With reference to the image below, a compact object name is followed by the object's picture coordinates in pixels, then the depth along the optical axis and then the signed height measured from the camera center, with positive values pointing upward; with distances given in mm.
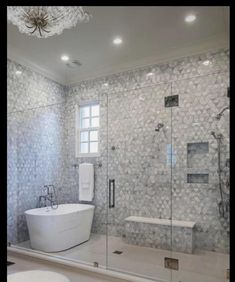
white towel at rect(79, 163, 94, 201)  4602 -635
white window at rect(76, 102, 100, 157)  4836 +389
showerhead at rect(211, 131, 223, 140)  3570 +201
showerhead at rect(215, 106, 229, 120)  3572 +505
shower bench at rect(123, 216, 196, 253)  3543 -1298
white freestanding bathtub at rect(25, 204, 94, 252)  3607 -1233
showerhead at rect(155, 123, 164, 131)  4113 +382
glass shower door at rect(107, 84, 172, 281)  3854 -404
